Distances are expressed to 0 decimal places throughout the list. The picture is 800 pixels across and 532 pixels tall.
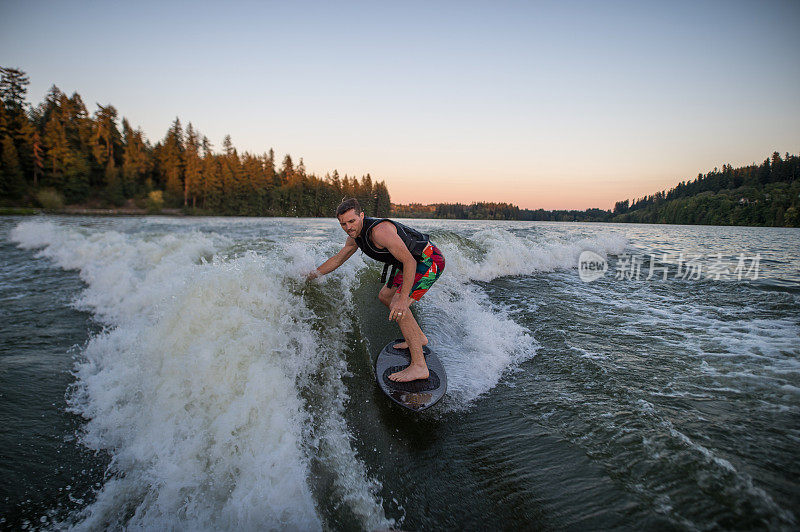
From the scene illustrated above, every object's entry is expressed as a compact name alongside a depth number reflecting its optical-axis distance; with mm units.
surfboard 3285
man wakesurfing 3299
